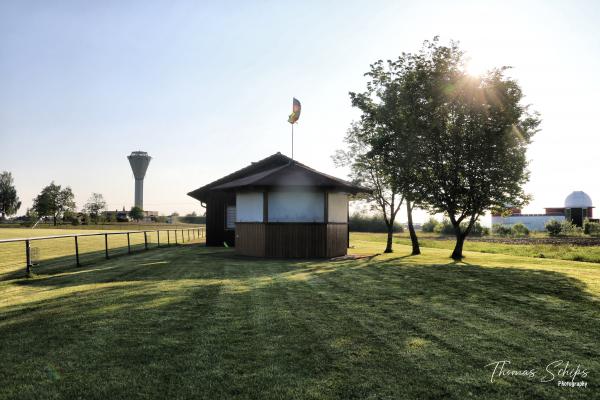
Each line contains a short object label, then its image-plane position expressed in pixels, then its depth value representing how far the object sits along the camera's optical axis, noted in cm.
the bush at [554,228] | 4691
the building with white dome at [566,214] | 6394
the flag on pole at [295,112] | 2256
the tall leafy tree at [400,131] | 2056
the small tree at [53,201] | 9638
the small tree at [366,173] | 2627
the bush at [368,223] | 6869
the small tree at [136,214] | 11662
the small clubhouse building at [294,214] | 1931
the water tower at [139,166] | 16700
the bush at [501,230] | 5222
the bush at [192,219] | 10693
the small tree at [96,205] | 12638
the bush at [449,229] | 5422
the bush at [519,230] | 5154
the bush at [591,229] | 4606
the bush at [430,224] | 6694
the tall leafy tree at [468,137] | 1927
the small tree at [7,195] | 12588
